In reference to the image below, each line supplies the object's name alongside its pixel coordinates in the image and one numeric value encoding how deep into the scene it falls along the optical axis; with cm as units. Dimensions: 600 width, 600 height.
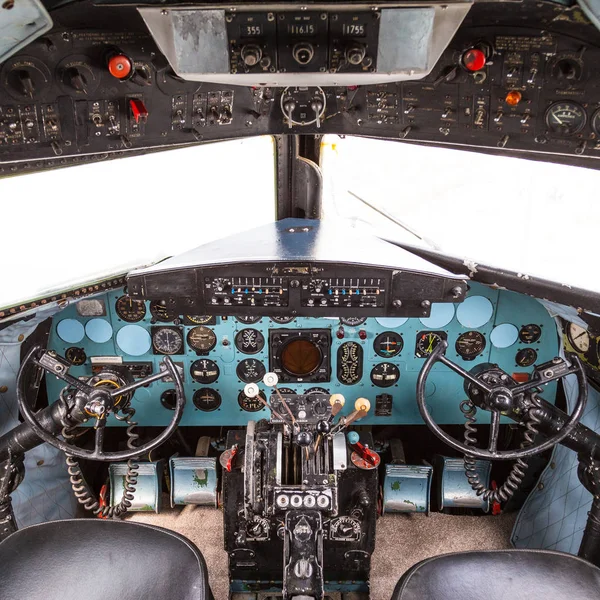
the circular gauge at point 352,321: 266
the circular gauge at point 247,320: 266
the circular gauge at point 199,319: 267
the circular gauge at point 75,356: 274
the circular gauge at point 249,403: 289
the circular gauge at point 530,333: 268
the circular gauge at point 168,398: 288
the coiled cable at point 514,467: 221
